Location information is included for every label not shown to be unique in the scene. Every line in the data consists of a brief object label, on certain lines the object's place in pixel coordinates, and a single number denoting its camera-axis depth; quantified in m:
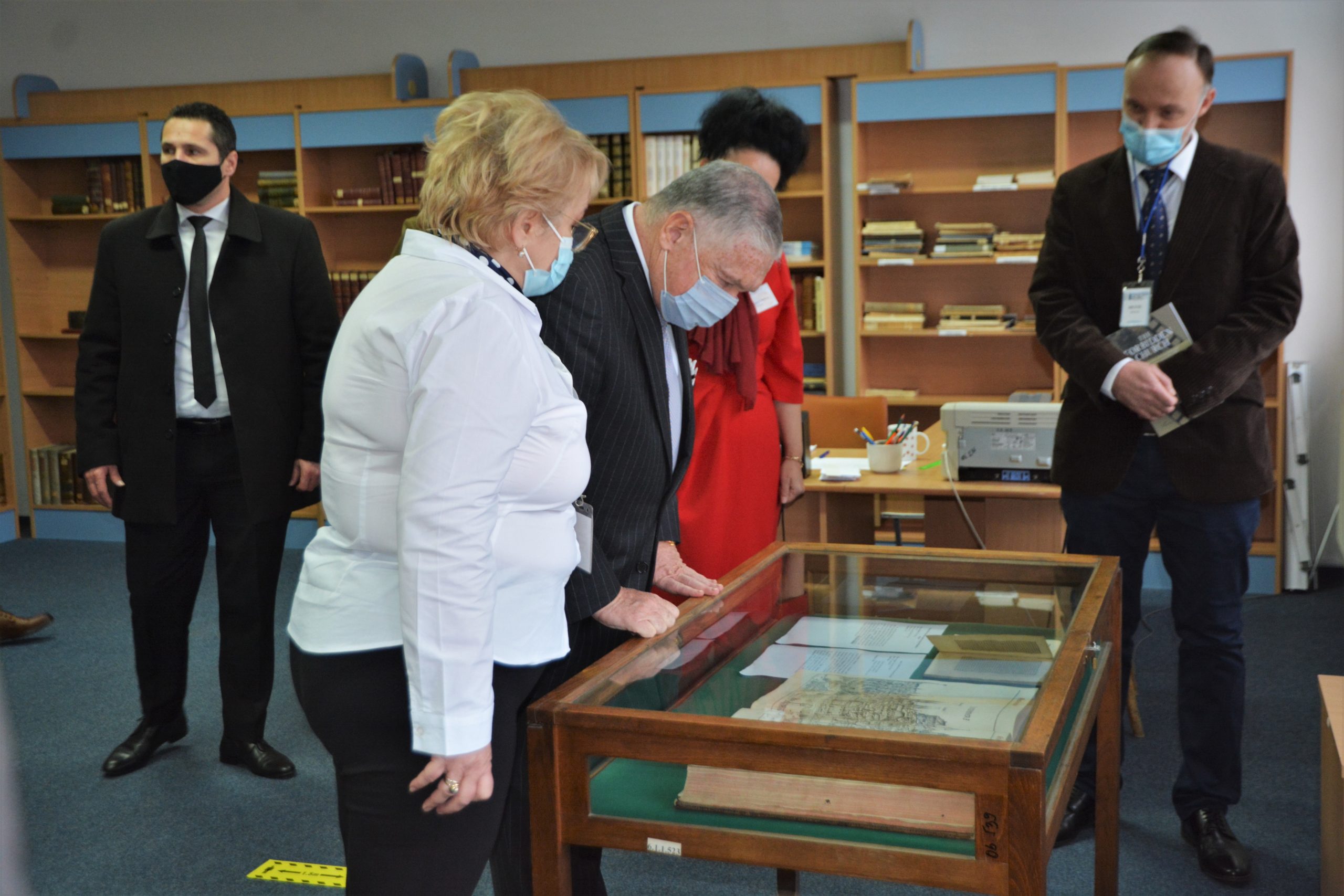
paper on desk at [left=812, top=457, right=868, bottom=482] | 3.63
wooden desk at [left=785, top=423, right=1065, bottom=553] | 3.47
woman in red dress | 2.71
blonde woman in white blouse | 1.24
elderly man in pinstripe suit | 1.71
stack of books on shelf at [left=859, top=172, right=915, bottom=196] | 5.46
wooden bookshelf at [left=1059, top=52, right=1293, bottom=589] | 5.02
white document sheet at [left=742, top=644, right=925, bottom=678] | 1.59
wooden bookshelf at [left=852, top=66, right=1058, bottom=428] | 5.43
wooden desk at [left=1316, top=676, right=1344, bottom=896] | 1.96
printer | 3.43
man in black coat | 3.08
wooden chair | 4.57
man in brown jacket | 2.43
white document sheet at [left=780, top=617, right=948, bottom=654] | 1.72
